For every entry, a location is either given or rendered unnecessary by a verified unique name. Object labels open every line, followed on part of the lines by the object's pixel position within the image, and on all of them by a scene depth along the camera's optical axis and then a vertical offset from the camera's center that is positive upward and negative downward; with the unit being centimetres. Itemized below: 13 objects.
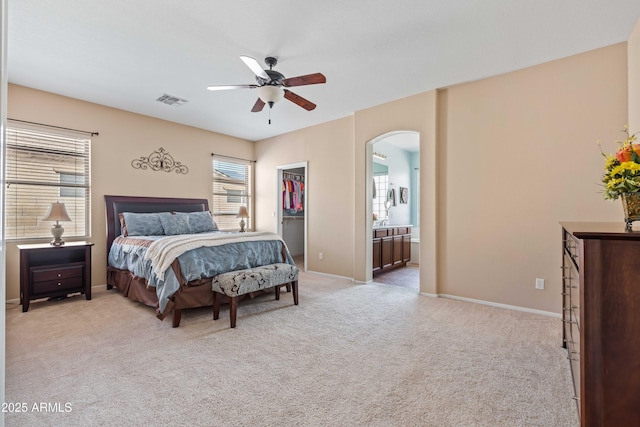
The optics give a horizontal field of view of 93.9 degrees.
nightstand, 334 -65
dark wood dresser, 117 -46
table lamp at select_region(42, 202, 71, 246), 354 -3
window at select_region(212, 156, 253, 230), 585 +49
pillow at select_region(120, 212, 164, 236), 415 -14
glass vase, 138 +2
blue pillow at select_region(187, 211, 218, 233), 465 -13
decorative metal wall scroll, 474 +85
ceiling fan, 261 +120
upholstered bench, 290 -71
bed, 294 -51
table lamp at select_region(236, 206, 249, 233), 537 +0
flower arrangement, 133 +18
